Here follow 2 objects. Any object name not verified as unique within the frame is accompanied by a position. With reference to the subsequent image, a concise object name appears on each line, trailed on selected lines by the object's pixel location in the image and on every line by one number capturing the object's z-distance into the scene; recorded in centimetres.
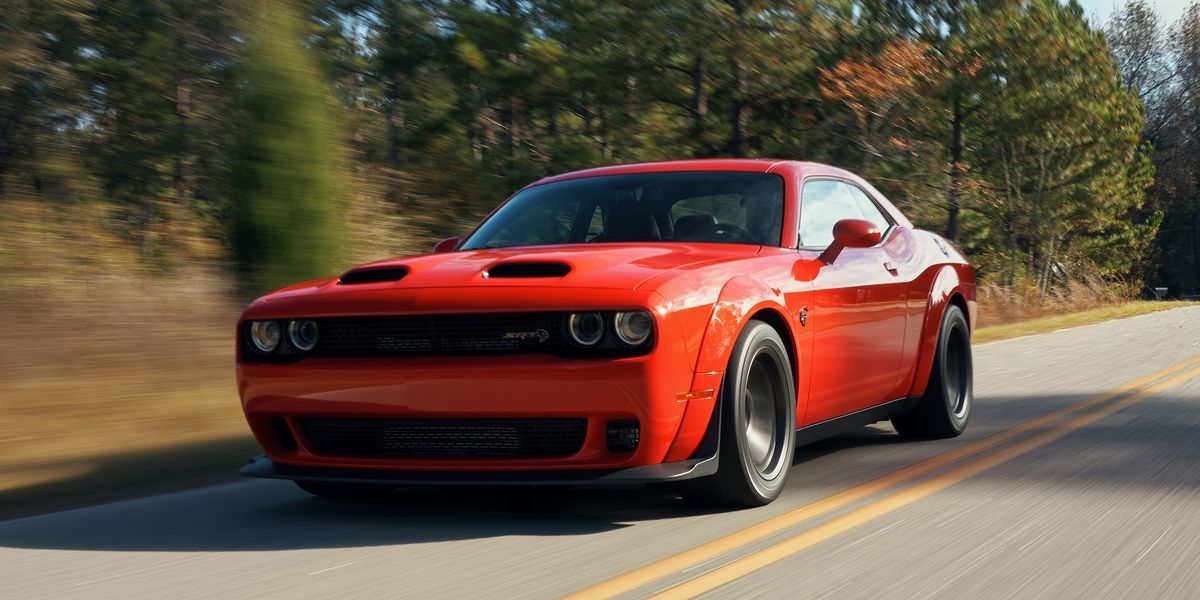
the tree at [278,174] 1035
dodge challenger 451
